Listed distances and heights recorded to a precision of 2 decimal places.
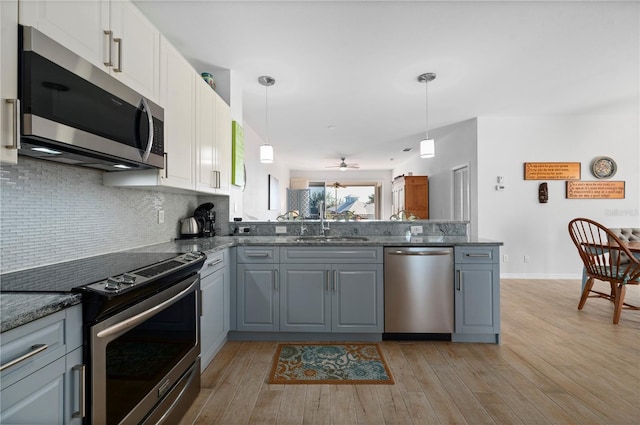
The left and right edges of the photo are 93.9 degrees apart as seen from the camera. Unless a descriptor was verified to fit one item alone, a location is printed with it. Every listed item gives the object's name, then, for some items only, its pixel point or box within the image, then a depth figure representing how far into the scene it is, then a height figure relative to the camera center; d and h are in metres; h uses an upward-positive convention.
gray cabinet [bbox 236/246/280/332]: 2.53 -0.61
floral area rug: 1.98 -1.08
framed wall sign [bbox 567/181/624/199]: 4.84 +0.40
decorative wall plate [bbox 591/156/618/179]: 4.84 +0.77
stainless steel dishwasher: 2.49 -0.63
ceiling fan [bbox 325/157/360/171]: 8.13 +1.56
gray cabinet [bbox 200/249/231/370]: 2.01 -0.65
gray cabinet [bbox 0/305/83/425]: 0.76 -0.45
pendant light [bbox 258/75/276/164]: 3.37 +0.81
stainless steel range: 1.02 -0.47
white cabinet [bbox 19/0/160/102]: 1.12 +0.82
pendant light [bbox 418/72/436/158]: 3.36 +0.91
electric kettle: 2.66 -0.11
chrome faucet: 3.10 -0.12
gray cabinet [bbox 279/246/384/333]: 2.51 -0.61
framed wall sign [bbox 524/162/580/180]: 4.86 +0.72
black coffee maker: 2.83 -0.02
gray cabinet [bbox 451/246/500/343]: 2.48 -0.62
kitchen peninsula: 2.49 -0.48
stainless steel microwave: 1.02 +0.44
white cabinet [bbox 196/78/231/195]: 2.37 +0.65
